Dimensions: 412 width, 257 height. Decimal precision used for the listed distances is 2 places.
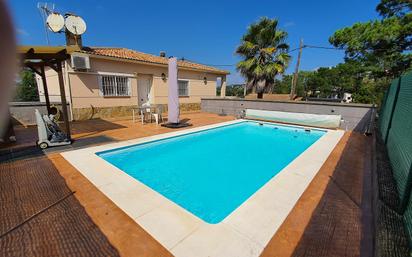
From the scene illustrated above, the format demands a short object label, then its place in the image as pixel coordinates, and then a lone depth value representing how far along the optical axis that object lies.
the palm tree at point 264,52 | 12.64
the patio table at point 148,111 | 10.18
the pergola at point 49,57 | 4.75
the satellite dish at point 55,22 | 9.20
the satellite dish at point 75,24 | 9.79
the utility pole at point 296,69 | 13.83
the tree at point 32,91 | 18.78
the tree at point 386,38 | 9.35
